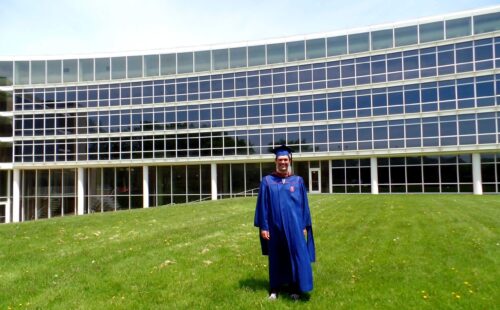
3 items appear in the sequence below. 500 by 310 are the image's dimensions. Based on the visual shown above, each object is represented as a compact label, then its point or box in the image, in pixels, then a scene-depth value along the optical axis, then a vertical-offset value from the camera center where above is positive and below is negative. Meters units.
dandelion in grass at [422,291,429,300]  5.59 -1.75
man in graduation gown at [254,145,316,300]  5.64 -0.84
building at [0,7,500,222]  30.05 +3.80
